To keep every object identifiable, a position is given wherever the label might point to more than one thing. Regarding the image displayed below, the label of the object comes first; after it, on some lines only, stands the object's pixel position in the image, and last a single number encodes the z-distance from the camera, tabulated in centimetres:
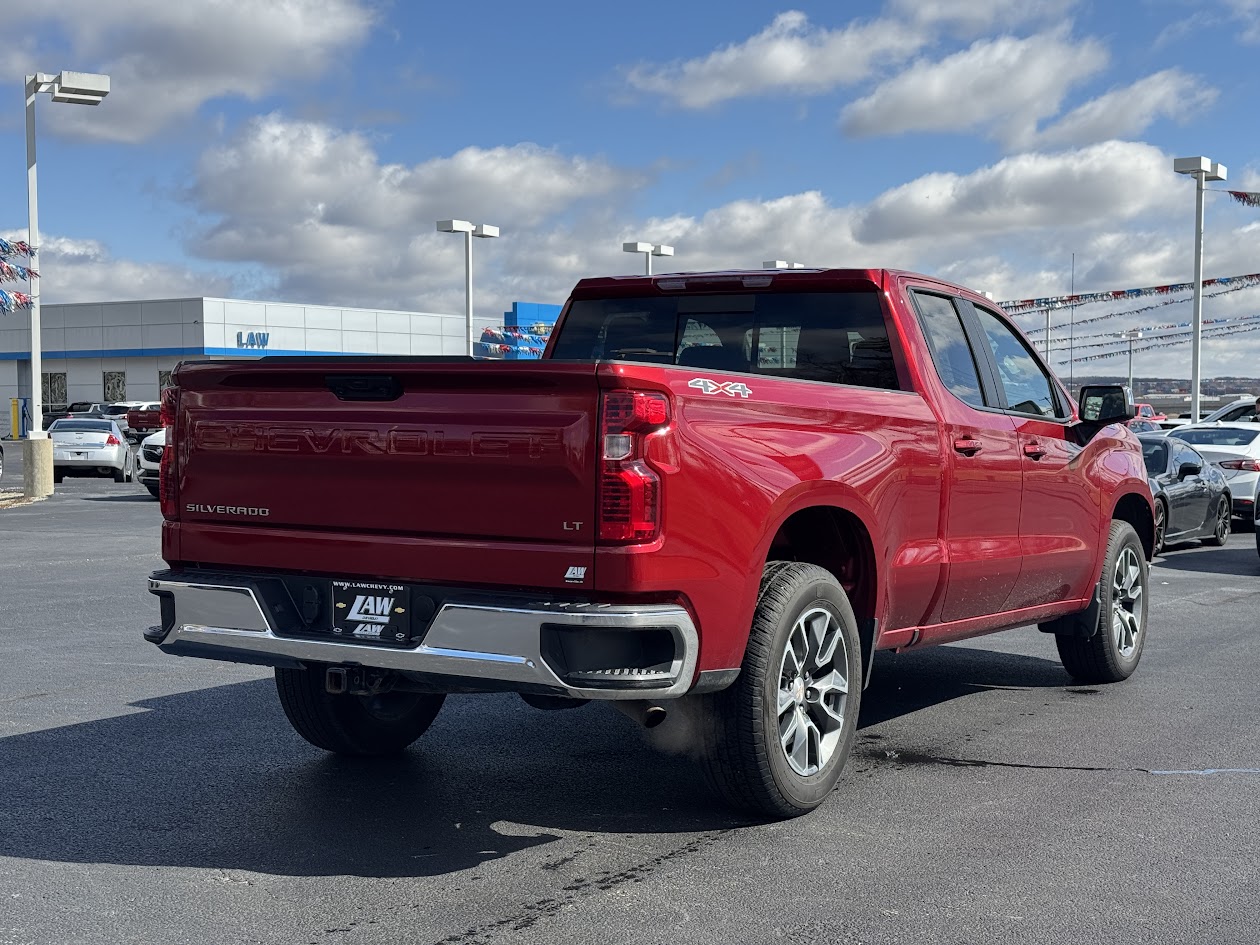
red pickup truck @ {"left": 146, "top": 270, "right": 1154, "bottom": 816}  455
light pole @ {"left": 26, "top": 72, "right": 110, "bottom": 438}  2448
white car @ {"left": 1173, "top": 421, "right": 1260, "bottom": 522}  1906
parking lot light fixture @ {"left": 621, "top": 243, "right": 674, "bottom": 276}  4172
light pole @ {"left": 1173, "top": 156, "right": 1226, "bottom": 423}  3281
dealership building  6575
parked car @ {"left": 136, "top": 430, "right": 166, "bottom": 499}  2367
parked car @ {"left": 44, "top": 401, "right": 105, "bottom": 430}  5538
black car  1617
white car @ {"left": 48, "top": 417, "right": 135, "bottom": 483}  3033
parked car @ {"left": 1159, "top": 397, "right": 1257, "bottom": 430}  3045
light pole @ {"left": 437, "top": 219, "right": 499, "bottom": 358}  3716
